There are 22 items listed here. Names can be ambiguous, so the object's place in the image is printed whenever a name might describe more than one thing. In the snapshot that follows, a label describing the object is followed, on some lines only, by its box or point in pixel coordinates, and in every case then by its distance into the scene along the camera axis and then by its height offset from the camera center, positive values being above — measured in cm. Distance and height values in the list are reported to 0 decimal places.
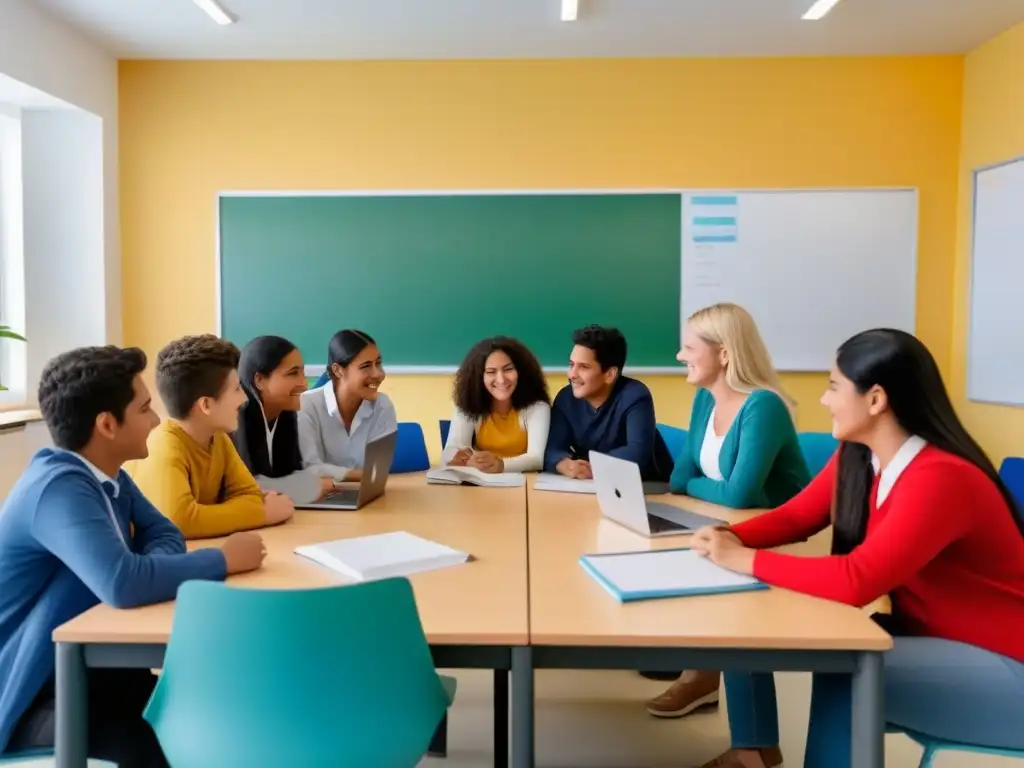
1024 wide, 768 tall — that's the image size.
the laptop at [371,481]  232 -48
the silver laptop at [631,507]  197 -47
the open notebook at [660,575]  150 -50
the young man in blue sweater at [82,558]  142 -44
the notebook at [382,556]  163 -50
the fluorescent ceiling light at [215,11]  356 +139
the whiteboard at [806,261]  434 +33
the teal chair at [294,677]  119 -54
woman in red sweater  145 -45
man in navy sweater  304 -35
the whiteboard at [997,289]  387 +17
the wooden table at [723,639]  130 -51
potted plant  363 -8
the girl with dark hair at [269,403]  259 -28
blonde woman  236 -34
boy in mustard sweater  193 -33
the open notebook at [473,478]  272 -54
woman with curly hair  327 -35
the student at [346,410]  297 -34
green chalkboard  442 +27
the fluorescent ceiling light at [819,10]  356 +141
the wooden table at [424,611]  133 -52
